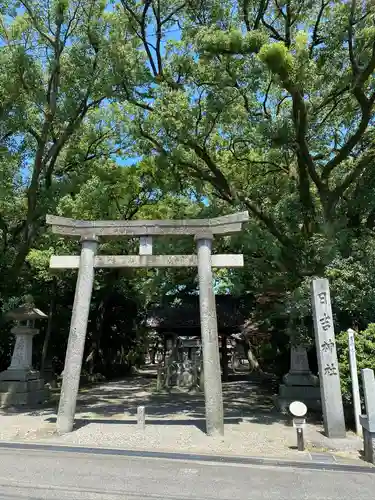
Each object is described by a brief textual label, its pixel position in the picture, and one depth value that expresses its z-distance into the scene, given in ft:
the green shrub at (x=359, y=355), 28.04
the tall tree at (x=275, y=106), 31.68
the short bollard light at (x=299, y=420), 23.29
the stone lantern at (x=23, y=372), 41.83
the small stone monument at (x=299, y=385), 36.99
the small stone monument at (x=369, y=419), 21.30
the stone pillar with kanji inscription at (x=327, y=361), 26.40
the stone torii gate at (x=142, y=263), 27.61
